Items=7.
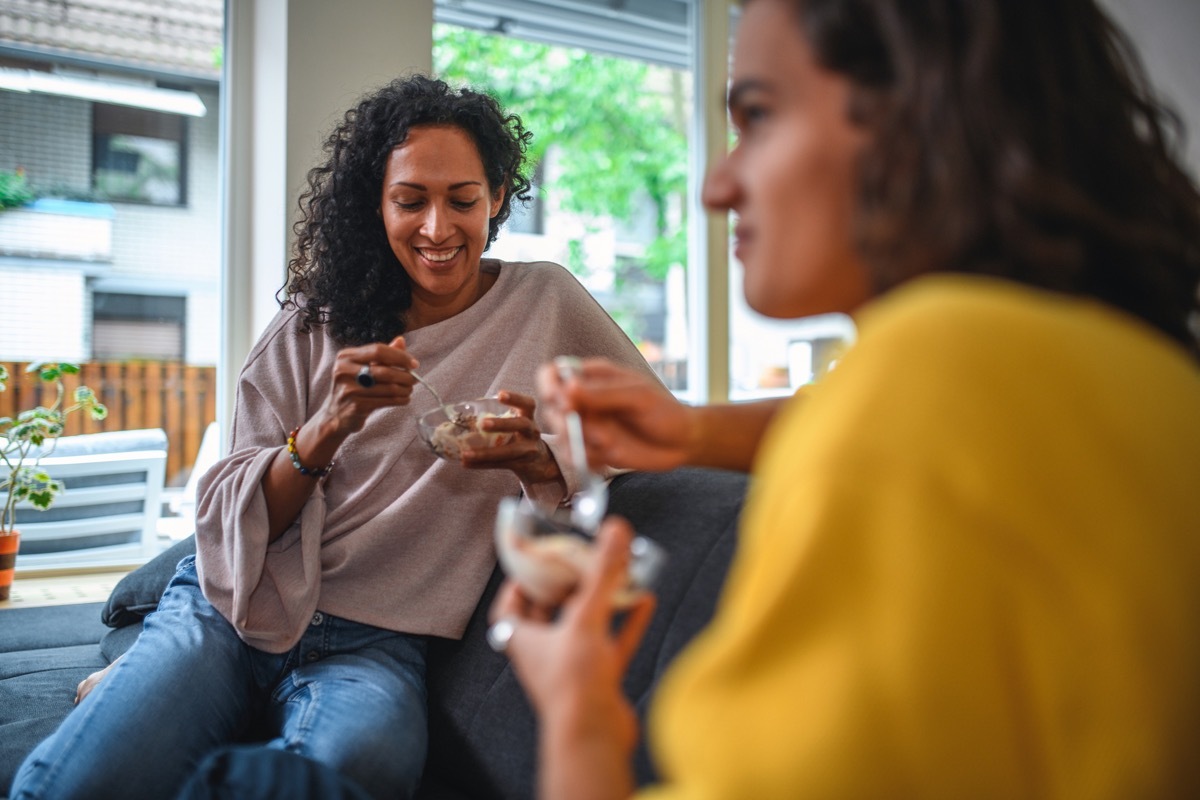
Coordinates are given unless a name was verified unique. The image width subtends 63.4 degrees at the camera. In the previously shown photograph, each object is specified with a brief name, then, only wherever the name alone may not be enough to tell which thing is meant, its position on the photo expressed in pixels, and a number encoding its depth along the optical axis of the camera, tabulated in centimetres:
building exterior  309
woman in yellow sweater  48
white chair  311
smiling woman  147
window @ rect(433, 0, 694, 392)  414
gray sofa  139
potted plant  280
